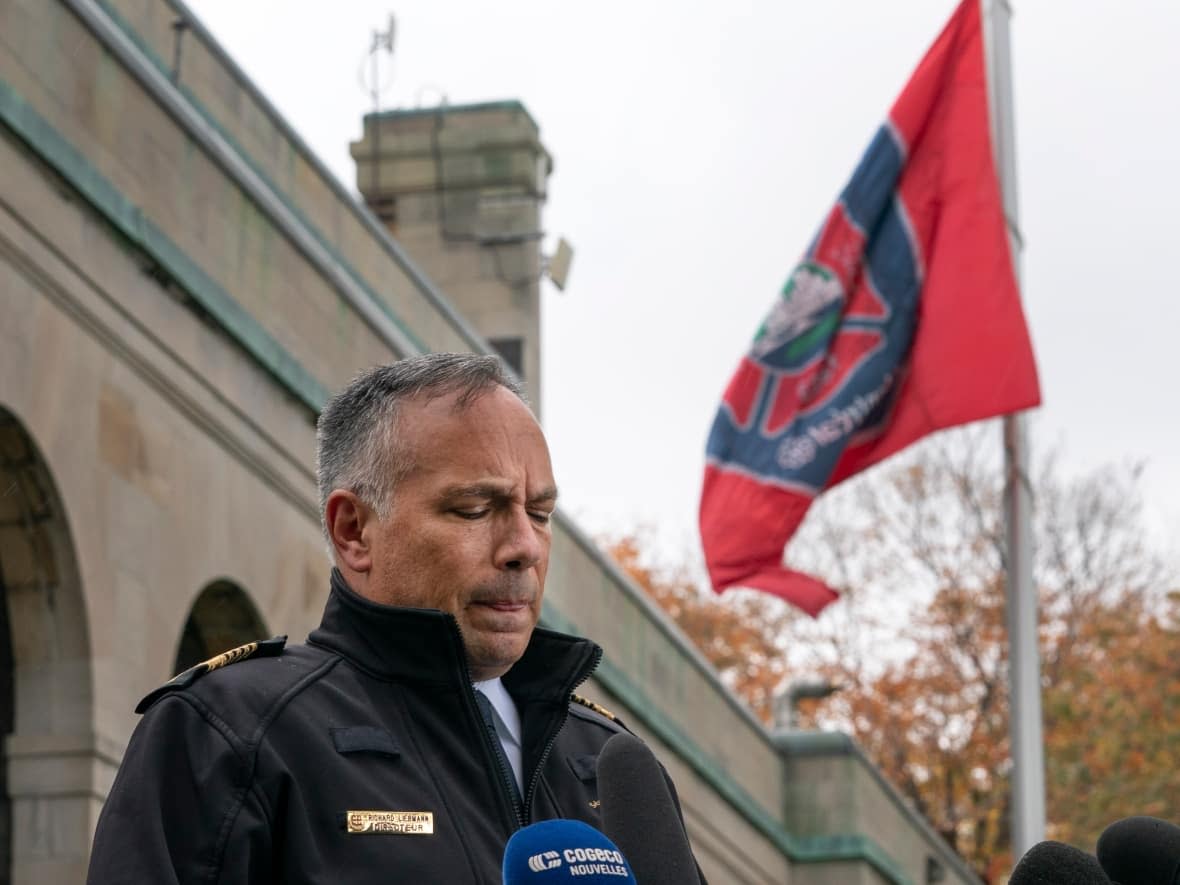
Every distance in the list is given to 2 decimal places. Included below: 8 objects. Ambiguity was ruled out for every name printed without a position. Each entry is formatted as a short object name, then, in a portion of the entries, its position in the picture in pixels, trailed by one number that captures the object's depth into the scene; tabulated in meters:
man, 2.93
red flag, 13.55
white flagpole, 13.51
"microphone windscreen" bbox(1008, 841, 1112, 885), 2.87
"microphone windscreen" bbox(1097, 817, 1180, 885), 3.19
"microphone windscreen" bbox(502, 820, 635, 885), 2.23
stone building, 9.88
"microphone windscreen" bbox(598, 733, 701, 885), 2.48
